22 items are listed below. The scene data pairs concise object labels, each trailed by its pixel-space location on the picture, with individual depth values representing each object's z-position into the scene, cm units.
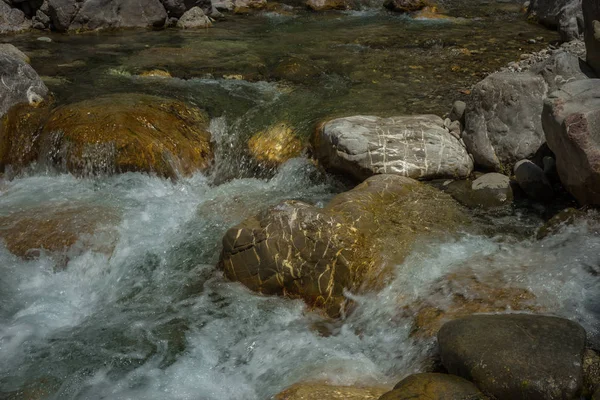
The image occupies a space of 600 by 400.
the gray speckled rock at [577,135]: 633
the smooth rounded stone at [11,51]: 1082
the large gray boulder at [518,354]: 422
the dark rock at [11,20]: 1597
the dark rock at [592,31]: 780
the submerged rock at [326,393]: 487
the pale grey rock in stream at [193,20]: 1655
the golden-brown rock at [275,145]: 912
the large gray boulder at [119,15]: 1603
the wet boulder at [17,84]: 988
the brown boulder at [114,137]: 875
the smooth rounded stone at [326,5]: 1903
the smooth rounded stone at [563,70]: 809
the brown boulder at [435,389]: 433
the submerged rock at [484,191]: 757
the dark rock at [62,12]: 1588
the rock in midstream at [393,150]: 812
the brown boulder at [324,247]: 634
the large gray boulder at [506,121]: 811
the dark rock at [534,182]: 743
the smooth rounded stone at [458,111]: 892
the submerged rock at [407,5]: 1836
